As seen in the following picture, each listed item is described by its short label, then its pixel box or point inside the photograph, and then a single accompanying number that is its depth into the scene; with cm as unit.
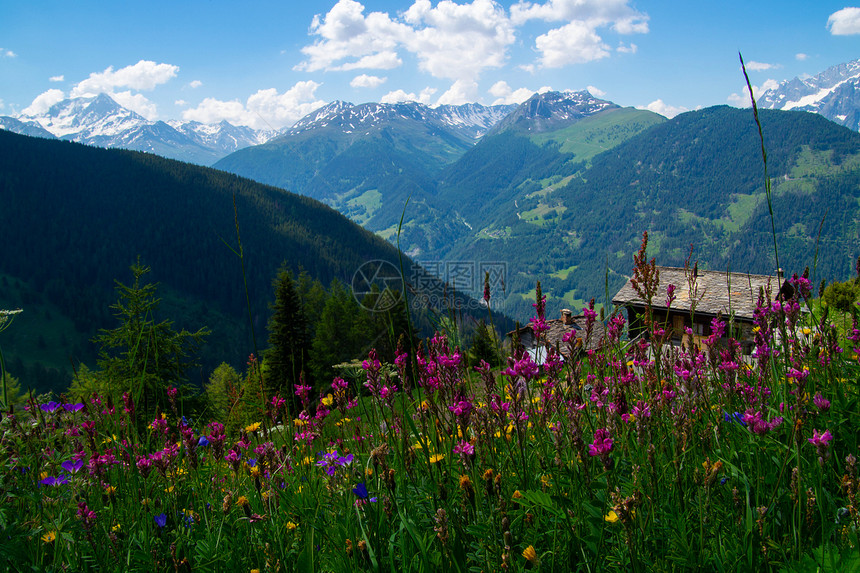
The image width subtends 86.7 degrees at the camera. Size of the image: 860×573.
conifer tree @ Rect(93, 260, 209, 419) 1747
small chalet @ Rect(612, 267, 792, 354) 2431
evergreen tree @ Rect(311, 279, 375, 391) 3981
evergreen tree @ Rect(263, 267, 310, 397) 2886
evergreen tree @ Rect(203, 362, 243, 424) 4252
